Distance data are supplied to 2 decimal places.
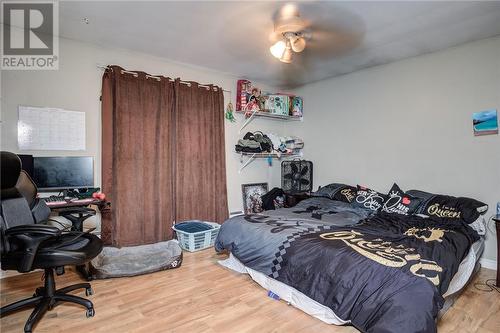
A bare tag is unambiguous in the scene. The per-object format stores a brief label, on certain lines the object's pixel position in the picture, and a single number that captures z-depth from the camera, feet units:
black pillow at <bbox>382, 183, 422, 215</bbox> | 10.63
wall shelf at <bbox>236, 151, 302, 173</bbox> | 14.96
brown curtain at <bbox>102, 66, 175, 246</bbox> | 10.78
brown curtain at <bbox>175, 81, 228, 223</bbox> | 12.53
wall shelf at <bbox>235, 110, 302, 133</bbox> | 14.86
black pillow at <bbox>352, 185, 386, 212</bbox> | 11.35
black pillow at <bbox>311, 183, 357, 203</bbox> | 12.41
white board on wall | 9.39
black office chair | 5.85
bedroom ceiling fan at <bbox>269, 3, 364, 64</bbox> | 8.15
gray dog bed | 8.95
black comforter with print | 5.41
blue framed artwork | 9.87
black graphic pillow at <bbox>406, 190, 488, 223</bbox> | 9.42
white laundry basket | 11.35
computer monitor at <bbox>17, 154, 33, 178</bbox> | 8.73
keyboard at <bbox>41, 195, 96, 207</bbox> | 8.52
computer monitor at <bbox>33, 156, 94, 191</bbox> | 9.12
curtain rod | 10.88
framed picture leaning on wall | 15.25
